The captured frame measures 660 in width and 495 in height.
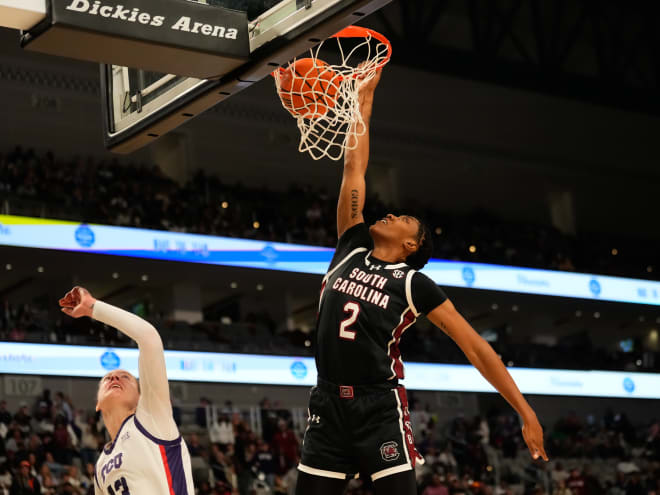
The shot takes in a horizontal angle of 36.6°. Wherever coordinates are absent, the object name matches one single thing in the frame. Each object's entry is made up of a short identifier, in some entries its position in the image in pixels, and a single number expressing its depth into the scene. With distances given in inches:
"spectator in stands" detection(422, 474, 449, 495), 643.5
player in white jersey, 167.0
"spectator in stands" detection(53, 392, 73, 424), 657.0
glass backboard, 172.0
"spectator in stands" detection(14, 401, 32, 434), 625.3
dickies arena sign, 167.0
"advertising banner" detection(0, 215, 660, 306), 753.0
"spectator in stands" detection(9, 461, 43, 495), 524.4
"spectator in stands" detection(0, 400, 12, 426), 615.8
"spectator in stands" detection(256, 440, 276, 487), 655.8
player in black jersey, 167.5
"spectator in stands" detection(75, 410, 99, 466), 616.1
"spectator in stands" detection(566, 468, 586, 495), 764.0
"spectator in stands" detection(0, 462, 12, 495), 519.8
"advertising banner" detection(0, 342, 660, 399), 705.0
